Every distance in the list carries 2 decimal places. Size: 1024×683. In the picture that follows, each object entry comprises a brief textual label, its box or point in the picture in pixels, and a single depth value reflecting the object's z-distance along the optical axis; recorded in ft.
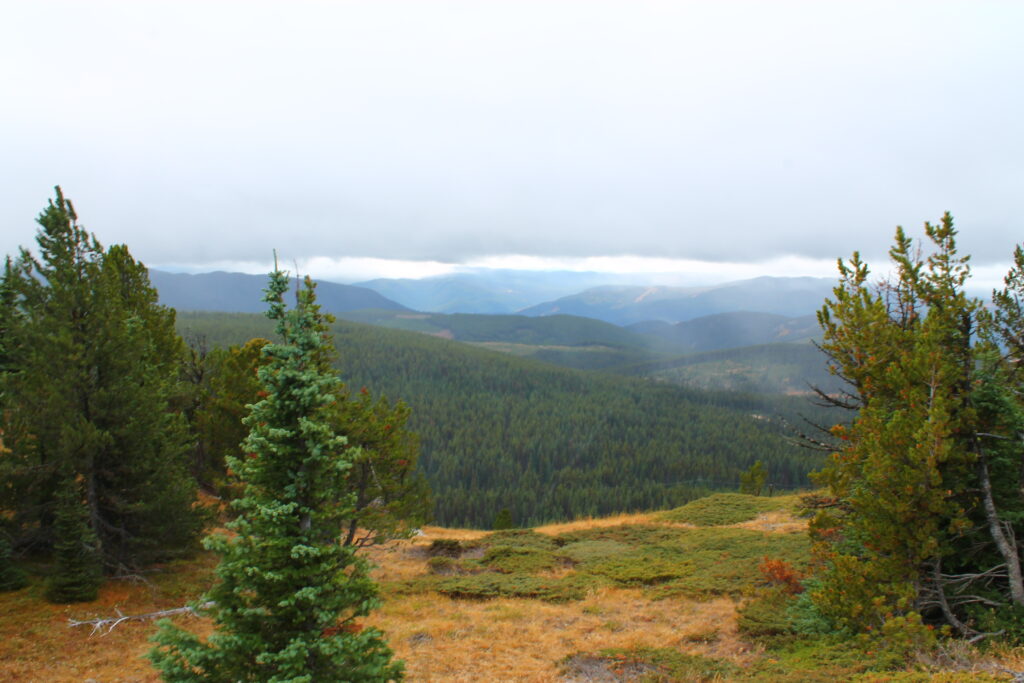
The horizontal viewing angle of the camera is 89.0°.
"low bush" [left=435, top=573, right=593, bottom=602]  65.21
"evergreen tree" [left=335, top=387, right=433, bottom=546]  64.18
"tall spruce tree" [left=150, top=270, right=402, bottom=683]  25.45
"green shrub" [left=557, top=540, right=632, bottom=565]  85.25
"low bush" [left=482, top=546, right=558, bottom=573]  80.28
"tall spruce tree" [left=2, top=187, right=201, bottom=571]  52.54
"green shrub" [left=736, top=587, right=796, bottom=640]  46.93
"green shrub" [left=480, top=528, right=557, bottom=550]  98.25
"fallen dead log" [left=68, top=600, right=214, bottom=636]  47.11
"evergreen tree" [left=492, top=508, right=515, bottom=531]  169.24
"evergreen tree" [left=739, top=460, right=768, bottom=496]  181.57
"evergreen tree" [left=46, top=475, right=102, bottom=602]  51.31
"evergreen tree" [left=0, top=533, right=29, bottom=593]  52.95
